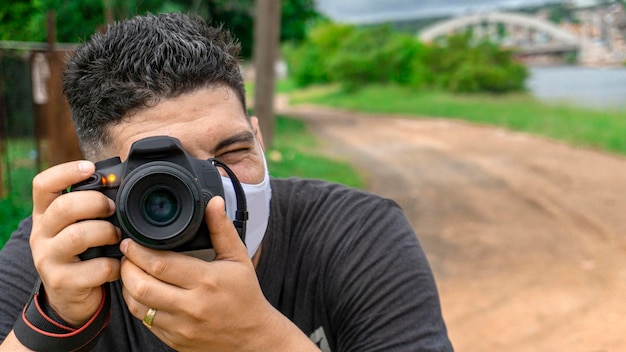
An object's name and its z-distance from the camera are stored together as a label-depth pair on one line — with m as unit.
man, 1.36
